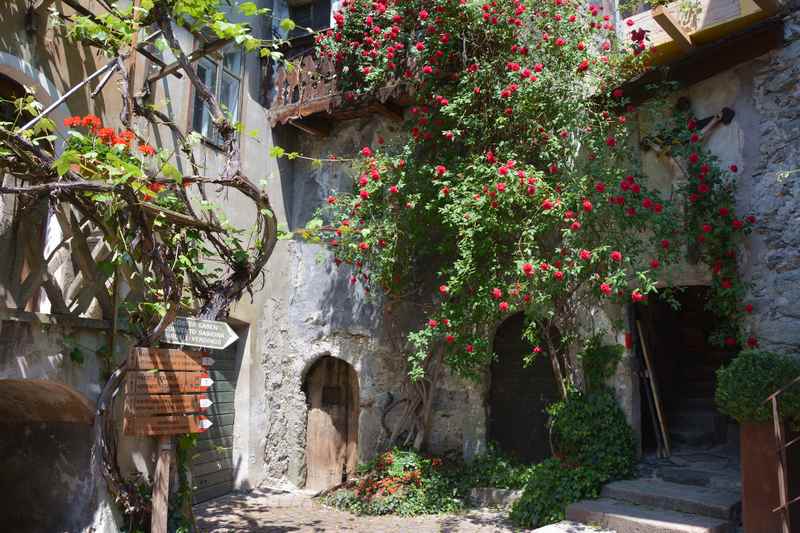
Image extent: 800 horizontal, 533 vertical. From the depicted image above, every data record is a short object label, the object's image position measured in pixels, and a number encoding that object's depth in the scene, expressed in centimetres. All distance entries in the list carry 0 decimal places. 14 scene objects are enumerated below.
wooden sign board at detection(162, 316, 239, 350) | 538
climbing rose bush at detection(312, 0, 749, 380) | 703
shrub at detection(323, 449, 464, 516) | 809
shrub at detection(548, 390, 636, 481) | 717
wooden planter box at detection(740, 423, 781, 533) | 520
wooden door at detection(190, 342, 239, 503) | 864
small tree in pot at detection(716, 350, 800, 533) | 522
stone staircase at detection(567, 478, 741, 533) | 586
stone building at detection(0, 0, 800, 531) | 622
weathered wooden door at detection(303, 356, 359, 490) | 959
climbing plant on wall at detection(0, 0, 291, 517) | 508
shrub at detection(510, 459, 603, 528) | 685
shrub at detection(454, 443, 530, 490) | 816
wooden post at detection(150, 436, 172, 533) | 526
